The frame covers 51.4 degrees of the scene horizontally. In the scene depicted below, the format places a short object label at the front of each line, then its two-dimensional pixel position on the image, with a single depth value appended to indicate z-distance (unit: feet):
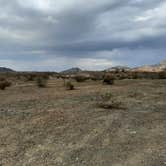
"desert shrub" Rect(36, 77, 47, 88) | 53.19
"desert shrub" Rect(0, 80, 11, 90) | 49.60
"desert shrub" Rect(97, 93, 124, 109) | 26.87
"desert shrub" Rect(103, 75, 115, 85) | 55.91
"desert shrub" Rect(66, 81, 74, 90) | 45.56
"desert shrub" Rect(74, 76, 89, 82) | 66.95
